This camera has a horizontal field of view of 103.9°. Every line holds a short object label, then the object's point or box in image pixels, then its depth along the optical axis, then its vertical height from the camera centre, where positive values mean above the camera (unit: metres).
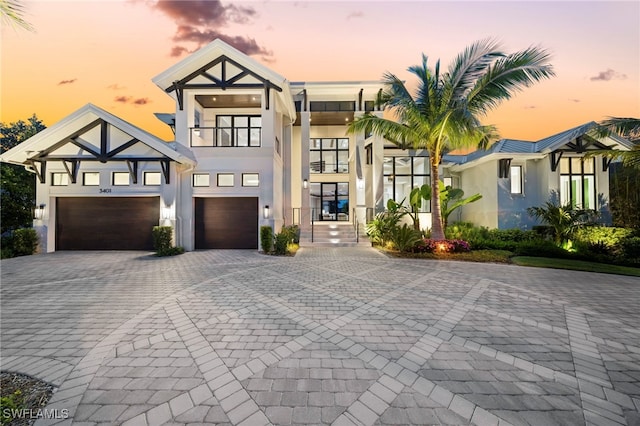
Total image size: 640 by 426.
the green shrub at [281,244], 10.44 -1.24
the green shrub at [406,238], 10.32 -1.01
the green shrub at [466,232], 13.03 -1.02
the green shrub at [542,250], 9.98 -1.52
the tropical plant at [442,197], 12.57 +0.87
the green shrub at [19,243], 10.04 -1.13
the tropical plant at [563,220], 11.42 -0.32
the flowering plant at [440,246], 10.29 -1.36
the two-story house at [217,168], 11.00 +2.32
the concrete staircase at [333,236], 12.55 -1.20
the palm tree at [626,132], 9.65 +3.20
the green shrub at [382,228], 11.79 -0.68
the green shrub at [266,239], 10.90 -1.07
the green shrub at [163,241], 10.42 -1.11
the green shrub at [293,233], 11.07 -0.89
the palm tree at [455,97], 8.98 +4.64
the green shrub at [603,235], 9.81 -0.90
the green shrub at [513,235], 13.02 -1.15
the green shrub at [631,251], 9.00 -1.38
